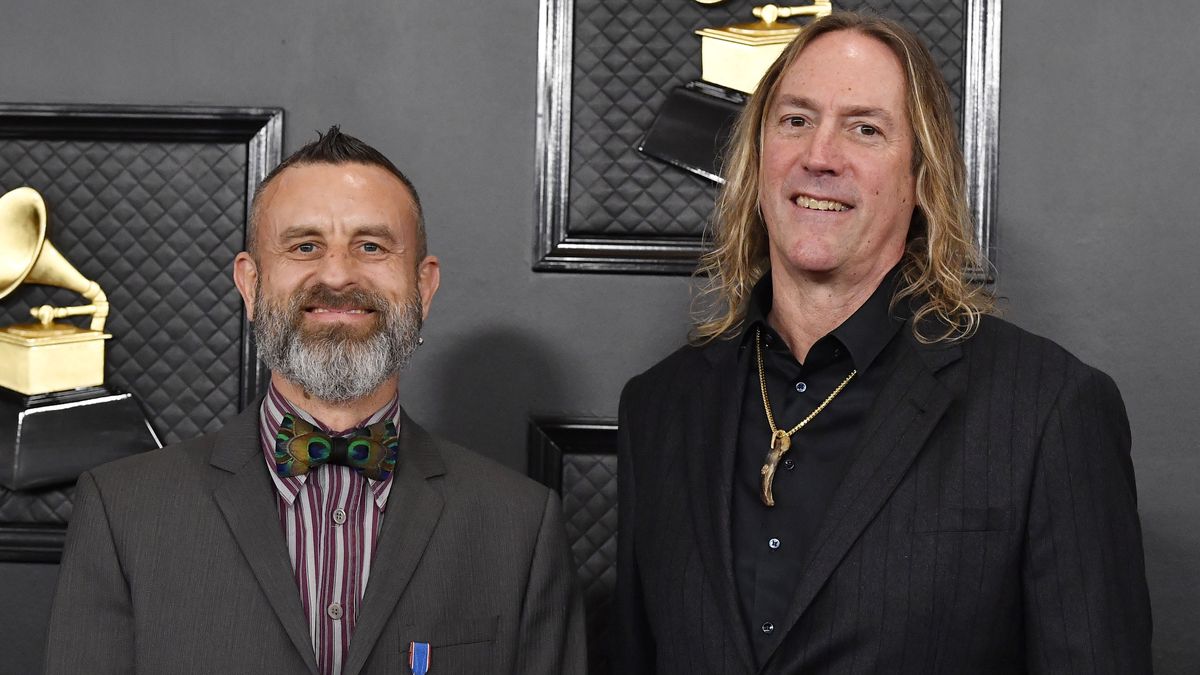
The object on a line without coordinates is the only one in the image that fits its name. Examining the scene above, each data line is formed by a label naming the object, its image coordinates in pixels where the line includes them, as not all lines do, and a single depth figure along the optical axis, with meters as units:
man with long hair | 1.55
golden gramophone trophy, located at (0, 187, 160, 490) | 2.29
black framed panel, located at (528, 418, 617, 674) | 2.31
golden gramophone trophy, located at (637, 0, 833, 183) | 2.23
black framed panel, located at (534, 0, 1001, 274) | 2.28
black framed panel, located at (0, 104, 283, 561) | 2.34
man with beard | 1.59
